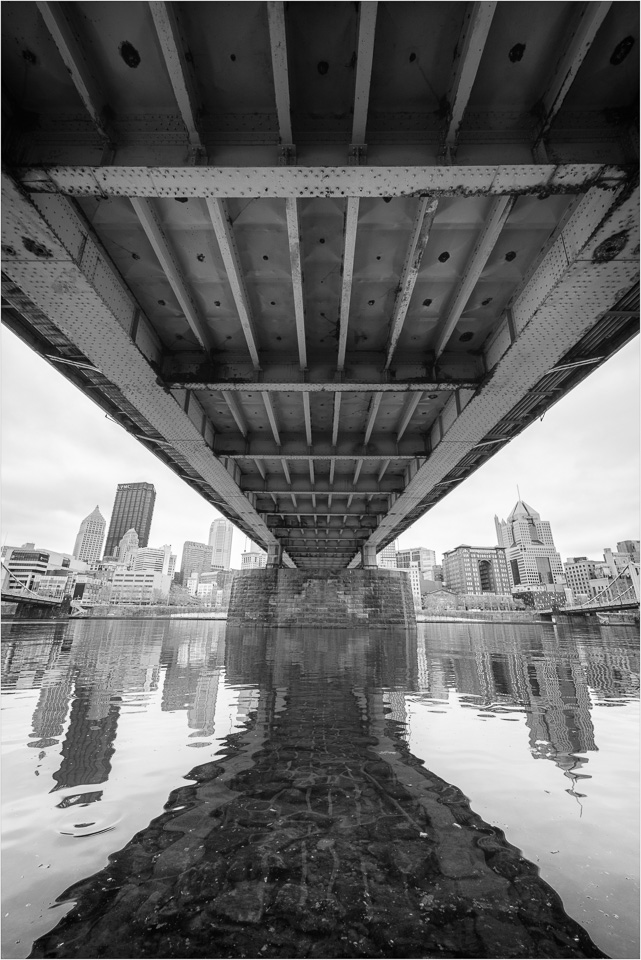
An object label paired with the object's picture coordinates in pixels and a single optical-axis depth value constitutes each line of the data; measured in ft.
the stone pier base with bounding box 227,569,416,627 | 90.68
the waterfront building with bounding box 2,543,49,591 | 396.37
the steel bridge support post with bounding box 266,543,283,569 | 94.53
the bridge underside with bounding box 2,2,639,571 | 15.10
